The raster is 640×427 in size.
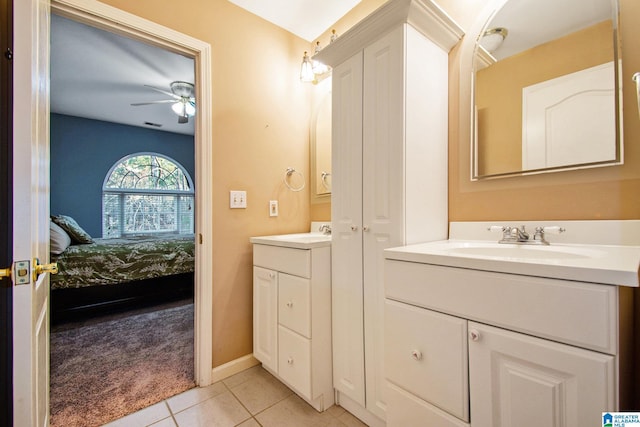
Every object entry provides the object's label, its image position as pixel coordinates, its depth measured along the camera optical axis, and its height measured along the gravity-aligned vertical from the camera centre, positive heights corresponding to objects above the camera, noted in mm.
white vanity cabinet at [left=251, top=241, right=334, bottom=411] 1417 -573
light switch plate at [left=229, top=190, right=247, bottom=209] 1823 +98
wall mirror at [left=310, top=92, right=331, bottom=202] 2057 +481
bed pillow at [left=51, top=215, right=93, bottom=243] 3008 -172
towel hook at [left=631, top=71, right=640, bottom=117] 863 +443
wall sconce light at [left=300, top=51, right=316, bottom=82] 2051 +1073
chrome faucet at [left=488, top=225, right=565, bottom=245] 1084 -90
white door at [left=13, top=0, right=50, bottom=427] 726 +33
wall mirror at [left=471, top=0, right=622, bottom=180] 1007 +512
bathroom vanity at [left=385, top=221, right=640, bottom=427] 624 -328
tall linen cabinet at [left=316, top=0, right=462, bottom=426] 1213 +236
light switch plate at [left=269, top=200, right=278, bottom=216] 2025 +45
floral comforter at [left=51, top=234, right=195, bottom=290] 2613 -491
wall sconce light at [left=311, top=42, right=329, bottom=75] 2082 +1106
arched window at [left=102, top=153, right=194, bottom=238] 4719 +310
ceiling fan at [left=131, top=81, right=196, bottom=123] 3148 +1397
